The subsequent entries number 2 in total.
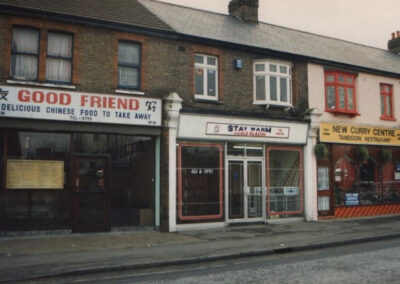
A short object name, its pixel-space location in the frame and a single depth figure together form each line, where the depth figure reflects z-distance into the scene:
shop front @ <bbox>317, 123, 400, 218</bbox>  18.66
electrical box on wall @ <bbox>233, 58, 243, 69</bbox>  16.55
